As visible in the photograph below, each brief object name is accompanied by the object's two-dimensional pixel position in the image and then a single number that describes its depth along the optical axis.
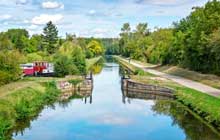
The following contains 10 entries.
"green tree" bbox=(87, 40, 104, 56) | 159.85
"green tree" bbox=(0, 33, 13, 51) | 84.21
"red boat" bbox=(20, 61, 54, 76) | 55.88
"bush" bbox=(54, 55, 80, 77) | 54.17
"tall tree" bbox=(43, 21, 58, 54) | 108.50
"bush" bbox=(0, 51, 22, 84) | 41.73
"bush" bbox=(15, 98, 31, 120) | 28.77
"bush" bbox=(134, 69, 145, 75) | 60.44
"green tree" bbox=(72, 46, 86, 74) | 60.16
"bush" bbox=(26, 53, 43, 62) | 73.49
